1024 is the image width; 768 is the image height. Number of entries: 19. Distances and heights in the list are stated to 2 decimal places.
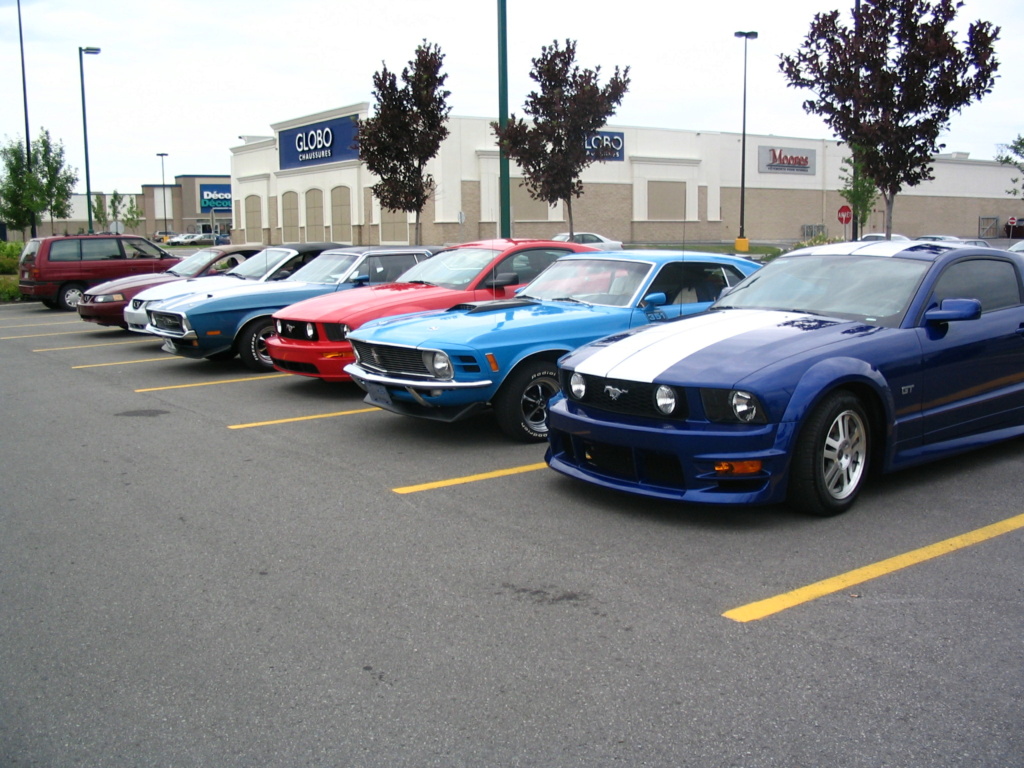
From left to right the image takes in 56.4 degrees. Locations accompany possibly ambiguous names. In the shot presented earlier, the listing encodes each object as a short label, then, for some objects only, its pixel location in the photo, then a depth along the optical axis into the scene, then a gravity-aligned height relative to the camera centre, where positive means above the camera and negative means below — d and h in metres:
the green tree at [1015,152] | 36.81 +4.16
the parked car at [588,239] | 37.89 +0.90
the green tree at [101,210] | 49.92 +3.01
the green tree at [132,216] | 79.38 +3.90
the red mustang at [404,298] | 9.36 -0.37
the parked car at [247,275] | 12.59 -0.18
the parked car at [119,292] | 15.19 -0.47
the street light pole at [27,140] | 32.41 +4.19
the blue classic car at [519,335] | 7.17 -0.57
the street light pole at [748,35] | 40.25 +9.43
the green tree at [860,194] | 29.44 +2.08
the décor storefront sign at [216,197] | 94.75 +6.44
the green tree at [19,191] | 35.06 +2.65
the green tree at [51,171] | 36.75 +3.53
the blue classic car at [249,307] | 11.33 -0.54
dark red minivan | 20.39 -0.01
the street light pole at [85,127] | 34.16 +5.02
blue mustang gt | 5.19 -0.71
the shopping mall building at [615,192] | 45.72 +3.75
